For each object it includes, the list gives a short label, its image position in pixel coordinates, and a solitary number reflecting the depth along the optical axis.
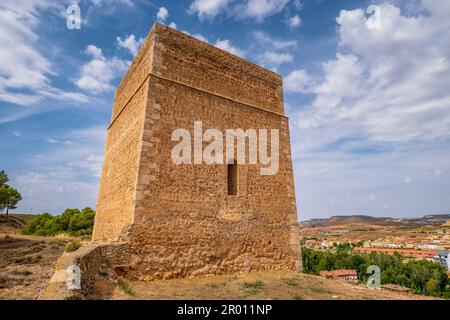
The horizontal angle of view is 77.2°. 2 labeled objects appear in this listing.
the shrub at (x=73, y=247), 6.24
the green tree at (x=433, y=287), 42.76
